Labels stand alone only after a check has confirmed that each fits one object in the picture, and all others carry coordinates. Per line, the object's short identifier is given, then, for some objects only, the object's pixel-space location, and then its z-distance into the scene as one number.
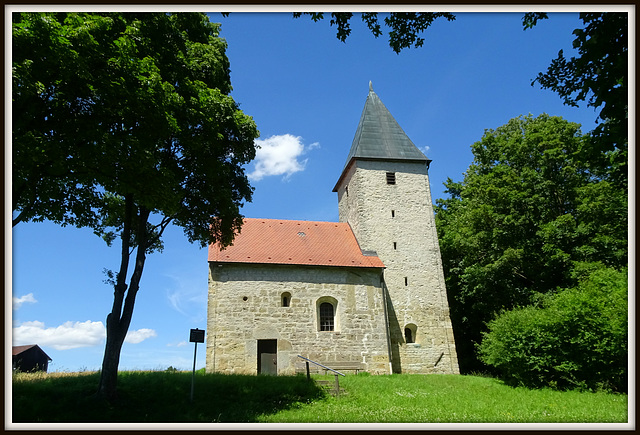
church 16.72
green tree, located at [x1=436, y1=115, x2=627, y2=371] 17.22
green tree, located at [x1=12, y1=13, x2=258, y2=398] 7.40
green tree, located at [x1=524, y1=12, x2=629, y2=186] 6.91
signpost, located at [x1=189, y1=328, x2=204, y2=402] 10.32
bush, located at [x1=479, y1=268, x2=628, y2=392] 13.11
